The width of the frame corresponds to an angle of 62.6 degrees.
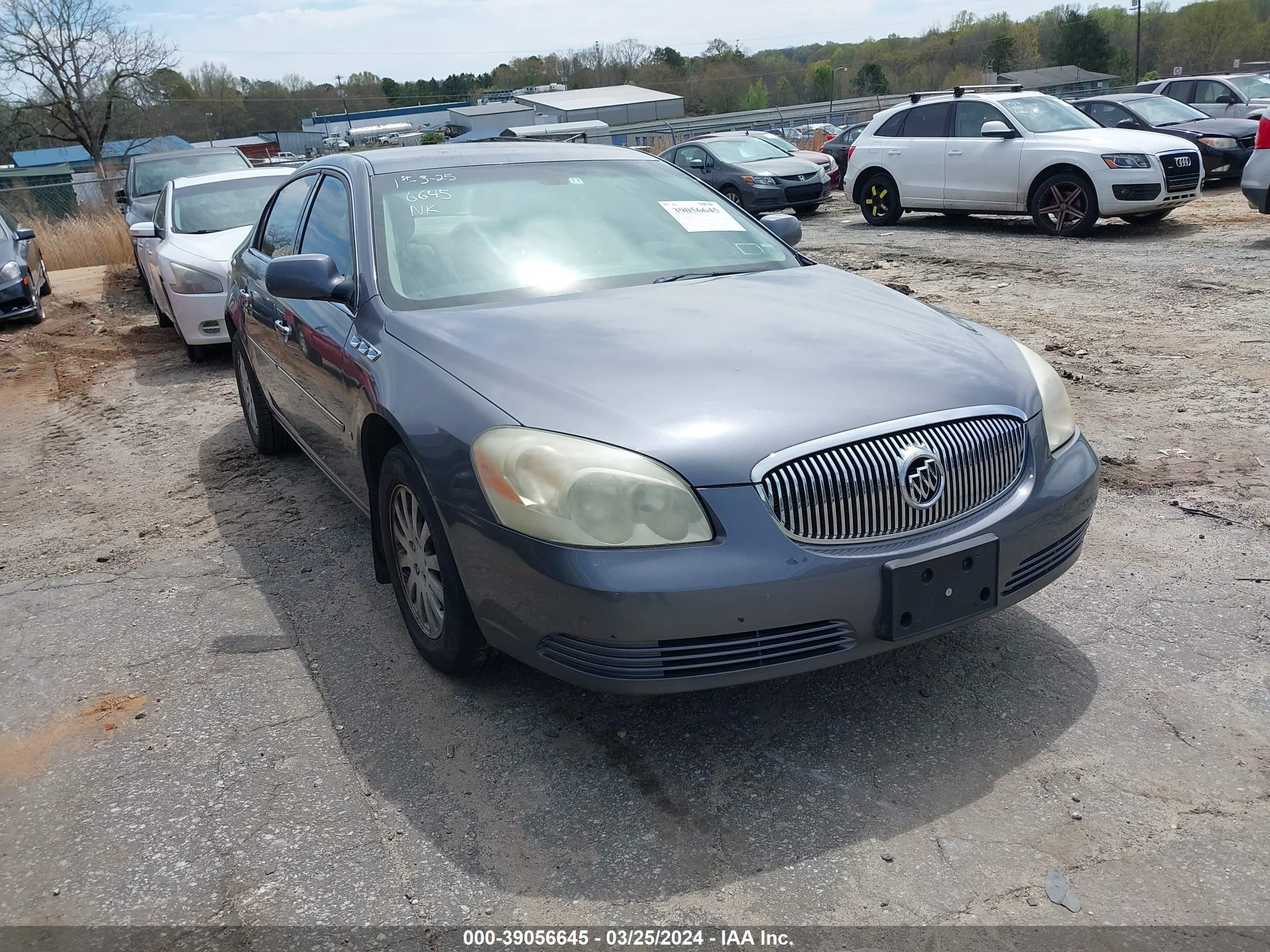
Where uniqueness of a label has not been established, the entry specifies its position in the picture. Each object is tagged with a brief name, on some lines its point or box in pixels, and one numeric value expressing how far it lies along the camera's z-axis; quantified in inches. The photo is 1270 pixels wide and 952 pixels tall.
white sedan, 335.6
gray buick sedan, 98.8
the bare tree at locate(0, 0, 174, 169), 1460.4
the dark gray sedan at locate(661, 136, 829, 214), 659.4
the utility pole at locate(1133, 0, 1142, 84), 2452.0
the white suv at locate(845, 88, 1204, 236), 462.0
